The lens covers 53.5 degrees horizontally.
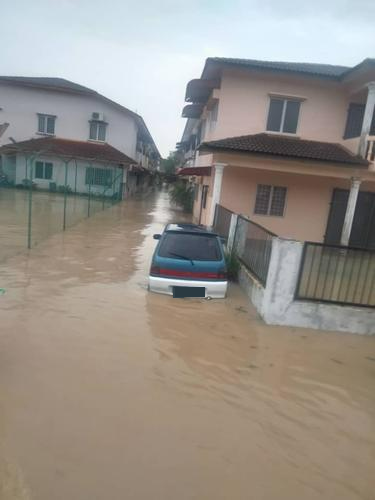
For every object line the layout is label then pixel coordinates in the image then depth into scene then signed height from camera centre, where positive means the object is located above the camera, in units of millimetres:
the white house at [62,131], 29484 +2843
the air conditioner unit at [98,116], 30219 +4170
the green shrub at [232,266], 9275 -2040
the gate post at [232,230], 10427 -1314
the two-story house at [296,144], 12211 +1602
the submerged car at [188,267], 7066 -1645
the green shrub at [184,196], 27484 -1318
